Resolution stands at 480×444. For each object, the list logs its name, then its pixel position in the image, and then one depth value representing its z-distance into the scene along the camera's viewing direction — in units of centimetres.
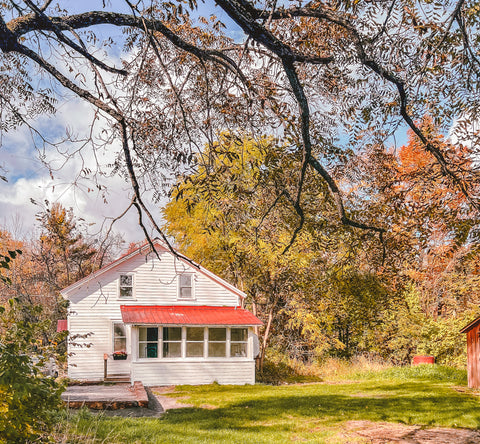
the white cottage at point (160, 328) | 2181
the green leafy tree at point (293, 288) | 2308
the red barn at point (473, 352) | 1639
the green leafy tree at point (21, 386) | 441
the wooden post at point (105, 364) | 2164
